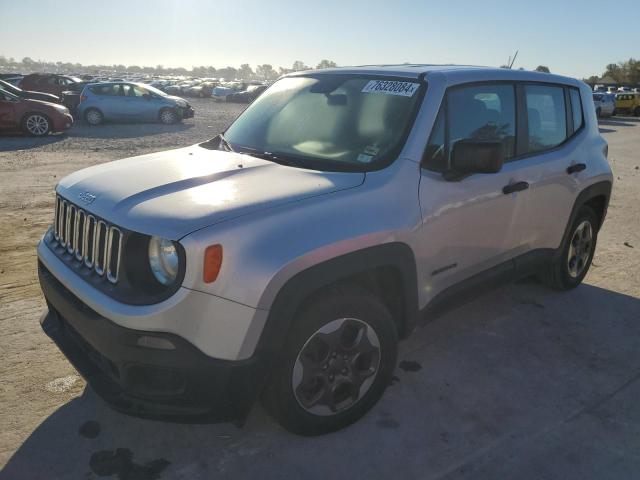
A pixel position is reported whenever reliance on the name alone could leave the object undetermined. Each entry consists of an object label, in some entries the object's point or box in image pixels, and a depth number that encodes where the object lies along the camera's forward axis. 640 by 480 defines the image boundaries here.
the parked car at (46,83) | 21.48
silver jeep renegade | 2.33
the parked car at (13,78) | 24.04
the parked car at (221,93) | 41.00
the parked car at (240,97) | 38.34
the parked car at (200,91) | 43.75
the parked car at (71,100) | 19.06
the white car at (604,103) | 29.53
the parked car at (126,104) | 18.28
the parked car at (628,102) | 33.94
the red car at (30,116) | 14.08
